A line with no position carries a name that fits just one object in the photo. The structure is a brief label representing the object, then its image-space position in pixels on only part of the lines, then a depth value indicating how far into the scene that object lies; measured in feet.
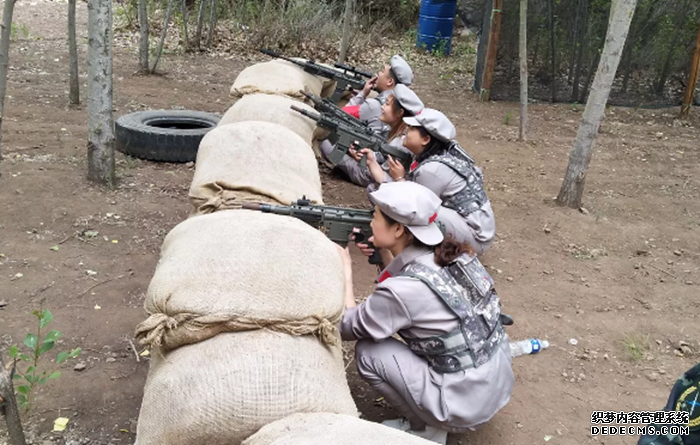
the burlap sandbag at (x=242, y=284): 6.59
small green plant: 6.69
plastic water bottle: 11.50
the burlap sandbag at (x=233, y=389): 6.00
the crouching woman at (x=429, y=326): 8.13
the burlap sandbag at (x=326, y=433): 5.31
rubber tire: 17.60
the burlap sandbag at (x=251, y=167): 10.32
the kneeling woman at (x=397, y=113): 14.65
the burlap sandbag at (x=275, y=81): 17.28
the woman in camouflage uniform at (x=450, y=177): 12.48
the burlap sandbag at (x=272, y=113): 14.70
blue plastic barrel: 39.19
